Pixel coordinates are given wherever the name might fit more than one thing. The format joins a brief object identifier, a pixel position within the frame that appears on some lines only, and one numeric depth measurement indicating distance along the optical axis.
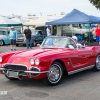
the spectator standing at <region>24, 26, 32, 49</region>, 16.18
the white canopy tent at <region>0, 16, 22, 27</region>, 24.98
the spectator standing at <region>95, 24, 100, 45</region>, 17.12
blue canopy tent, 16.50
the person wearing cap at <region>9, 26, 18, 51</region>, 15.53
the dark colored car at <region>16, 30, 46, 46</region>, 20.81
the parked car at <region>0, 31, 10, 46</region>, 21.63
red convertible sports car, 5.92
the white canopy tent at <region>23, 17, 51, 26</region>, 26.38
